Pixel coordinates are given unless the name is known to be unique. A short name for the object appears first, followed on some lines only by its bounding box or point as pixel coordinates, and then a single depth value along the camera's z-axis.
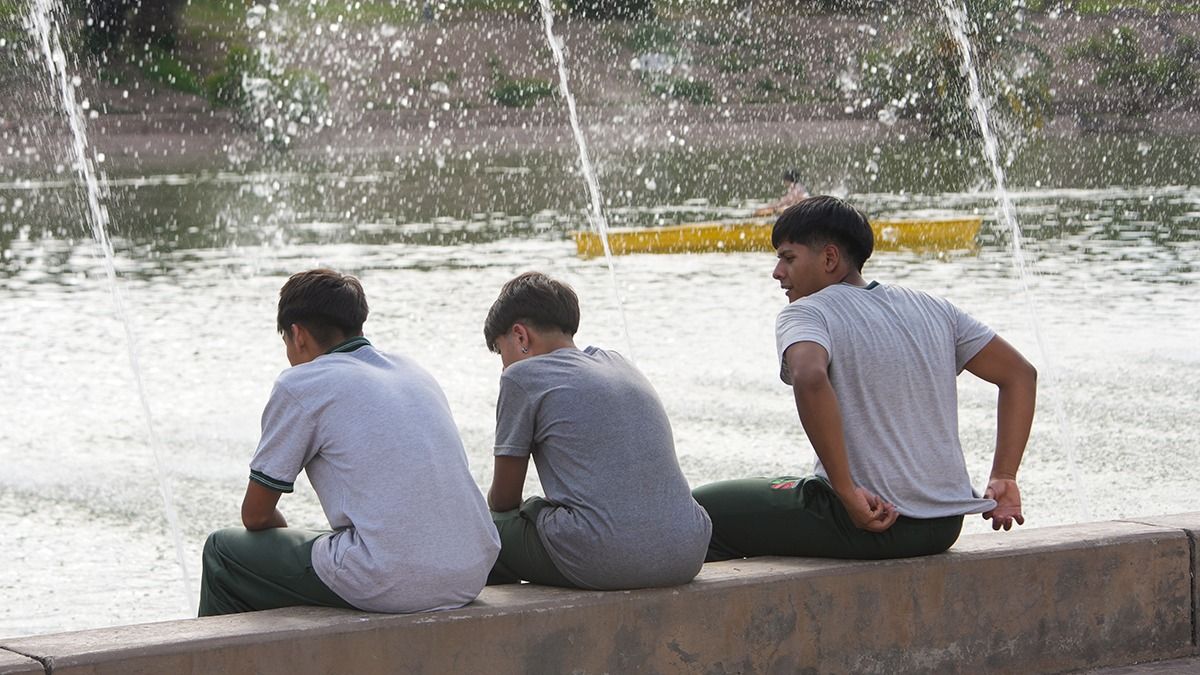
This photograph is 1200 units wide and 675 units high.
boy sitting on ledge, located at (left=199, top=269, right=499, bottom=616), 7.64
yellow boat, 42.56
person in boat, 43.25
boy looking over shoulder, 8.39
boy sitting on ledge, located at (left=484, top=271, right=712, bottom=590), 8.02
